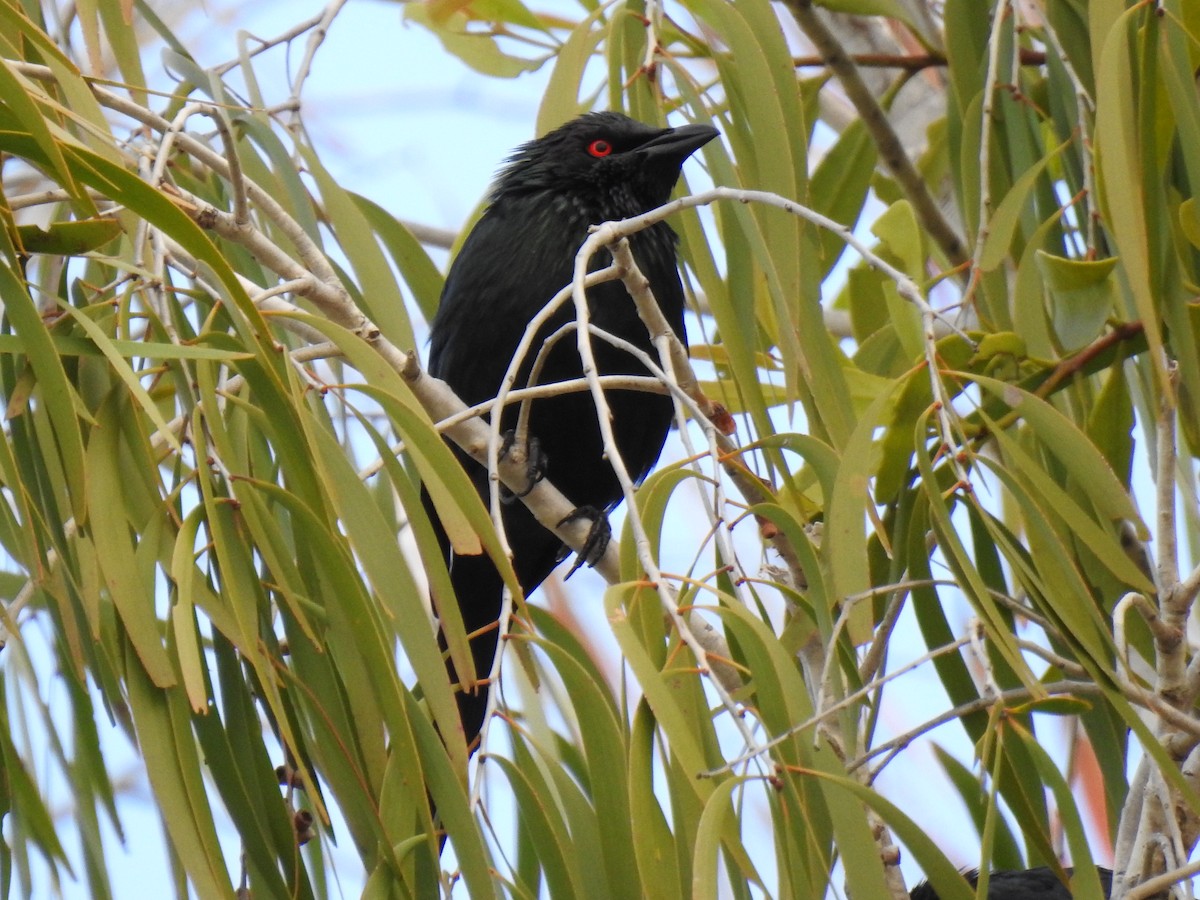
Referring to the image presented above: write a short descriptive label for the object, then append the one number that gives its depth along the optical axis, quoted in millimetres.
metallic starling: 6695
